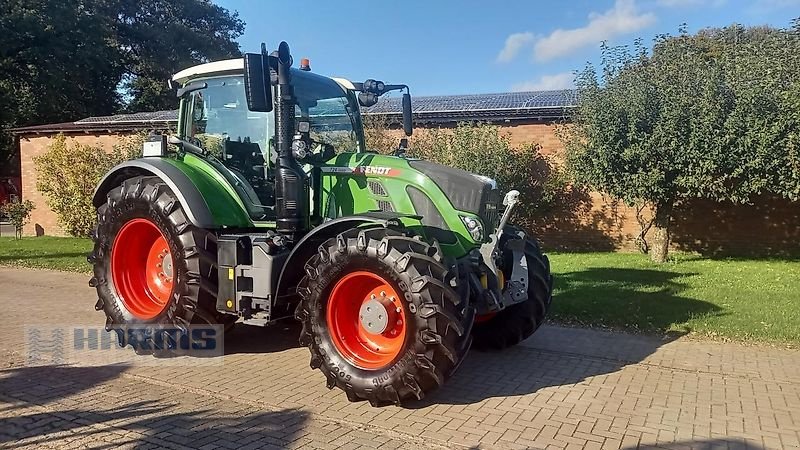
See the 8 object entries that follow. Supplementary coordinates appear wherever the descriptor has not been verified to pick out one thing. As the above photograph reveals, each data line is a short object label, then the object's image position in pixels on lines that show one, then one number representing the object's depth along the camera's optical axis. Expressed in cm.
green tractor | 462
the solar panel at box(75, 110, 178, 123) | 2141
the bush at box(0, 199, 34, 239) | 1952
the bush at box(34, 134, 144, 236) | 1842
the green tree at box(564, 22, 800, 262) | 1205
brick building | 1491
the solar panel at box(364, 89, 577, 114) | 1691
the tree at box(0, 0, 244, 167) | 2747
